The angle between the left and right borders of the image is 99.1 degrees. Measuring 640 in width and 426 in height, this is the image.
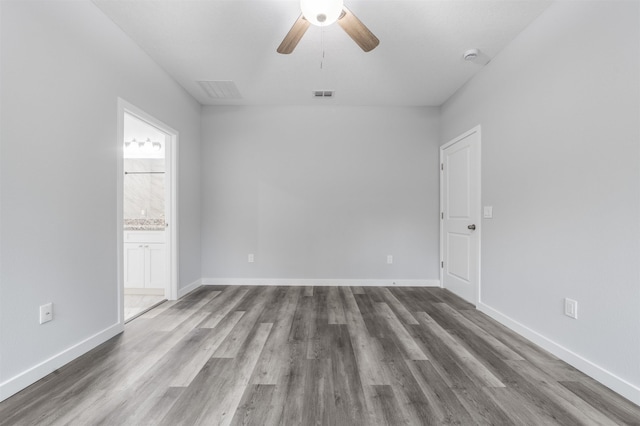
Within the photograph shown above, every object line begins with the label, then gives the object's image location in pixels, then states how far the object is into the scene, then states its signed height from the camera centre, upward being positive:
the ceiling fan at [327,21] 1.63 +1.24
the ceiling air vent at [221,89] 3.29 +1.59
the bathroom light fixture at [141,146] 4.11 +1.04
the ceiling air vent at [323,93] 3.48 +1.59
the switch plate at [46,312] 1.71 -0.62
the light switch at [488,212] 2.80 +0.03
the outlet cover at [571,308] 1.88 -0.65
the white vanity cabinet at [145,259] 3.60 -0.59
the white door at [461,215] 3.09 +0.00
